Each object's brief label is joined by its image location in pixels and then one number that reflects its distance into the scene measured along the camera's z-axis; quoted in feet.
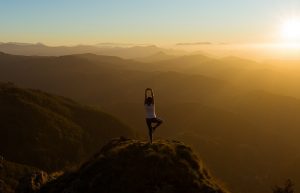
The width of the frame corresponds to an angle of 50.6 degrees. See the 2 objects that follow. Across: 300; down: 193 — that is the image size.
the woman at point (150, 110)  48.52
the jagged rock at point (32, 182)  55.91
